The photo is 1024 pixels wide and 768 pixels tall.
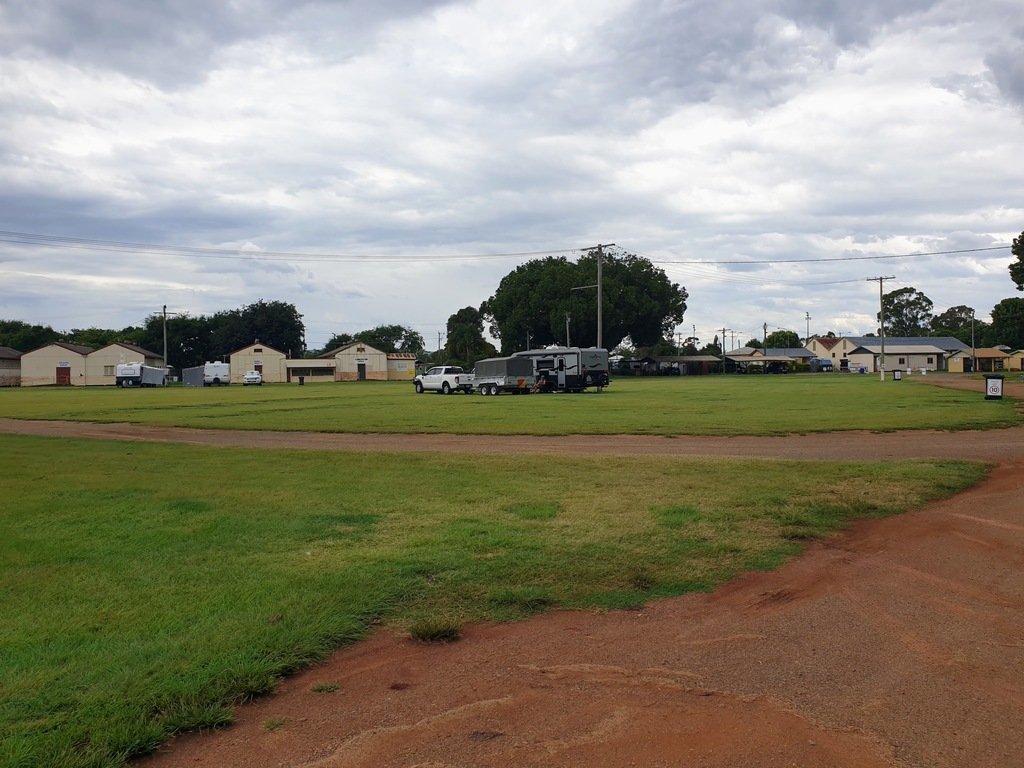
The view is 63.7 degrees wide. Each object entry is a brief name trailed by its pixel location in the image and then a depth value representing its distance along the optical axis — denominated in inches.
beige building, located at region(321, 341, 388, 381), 4254.4
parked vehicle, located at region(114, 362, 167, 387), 3115.2
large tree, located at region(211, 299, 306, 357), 4972.9
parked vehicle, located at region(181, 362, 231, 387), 3499.0
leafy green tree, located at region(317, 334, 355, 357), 6628.9
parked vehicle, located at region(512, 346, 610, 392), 1967.3
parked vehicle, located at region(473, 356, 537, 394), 1946.4
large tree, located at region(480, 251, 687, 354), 3735.2
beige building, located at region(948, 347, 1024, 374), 4307.3
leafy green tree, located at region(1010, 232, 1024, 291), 2571.4
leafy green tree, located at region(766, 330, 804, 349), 6806.1
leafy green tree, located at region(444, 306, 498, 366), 4881.9
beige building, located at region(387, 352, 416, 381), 4407.0
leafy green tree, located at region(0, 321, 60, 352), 5103.3
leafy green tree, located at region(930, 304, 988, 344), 6205.7
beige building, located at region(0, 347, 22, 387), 3784.5
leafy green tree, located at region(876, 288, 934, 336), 6368.1
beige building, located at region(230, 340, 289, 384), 4101.9
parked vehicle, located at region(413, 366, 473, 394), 2081.7
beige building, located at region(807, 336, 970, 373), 4817.9
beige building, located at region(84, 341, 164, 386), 3811.5
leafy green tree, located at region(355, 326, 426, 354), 6806.1
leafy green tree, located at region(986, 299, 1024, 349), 4160.9
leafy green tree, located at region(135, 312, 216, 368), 4988.7
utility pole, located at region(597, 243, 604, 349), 2494.1
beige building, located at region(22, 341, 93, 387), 3759.8
